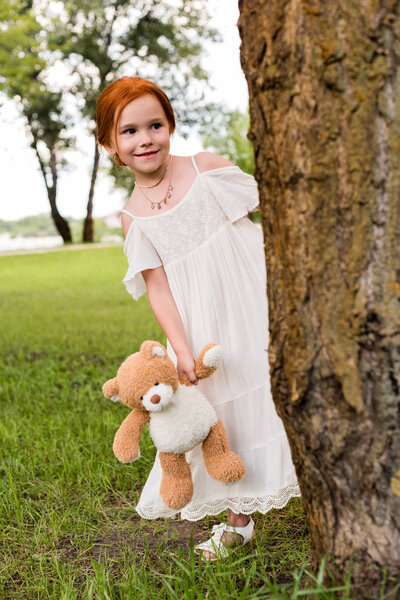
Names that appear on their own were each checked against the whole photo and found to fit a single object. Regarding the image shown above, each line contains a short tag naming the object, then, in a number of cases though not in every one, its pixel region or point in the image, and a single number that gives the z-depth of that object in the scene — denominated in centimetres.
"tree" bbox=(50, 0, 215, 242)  2077
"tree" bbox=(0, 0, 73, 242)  1141
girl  223
